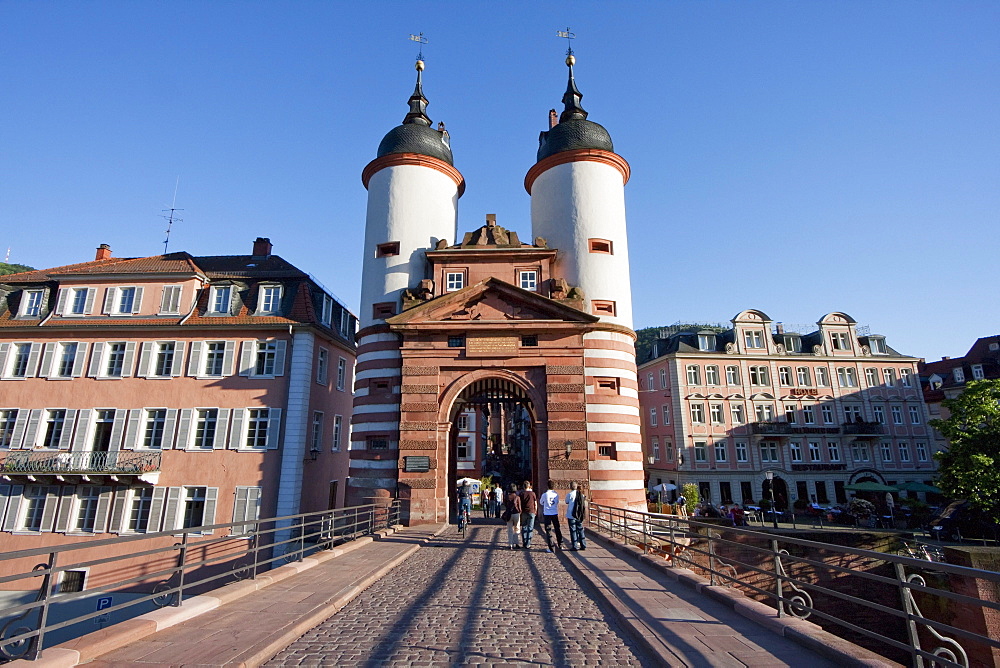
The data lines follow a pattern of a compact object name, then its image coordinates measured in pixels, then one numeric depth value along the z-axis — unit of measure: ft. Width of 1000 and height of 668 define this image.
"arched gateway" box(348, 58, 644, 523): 68.08
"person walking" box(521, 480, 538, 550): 47.67
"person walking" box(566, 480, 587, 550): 46.42
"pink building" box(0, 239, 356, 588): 72.64
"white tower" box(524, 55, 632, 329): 77.87
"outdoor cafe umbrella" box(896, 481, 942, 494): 112.47
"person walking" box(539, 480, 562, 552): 47.42
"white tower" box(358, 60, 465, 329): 78.74
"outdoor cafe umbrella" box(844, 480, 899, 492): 109.40
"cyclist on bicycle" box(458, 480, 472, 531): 54.97
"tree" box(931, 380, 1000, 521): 82.38
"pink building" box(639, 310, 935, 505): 128.47
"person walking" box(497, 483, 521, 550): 48.26
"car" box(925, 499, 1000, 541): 88.48
